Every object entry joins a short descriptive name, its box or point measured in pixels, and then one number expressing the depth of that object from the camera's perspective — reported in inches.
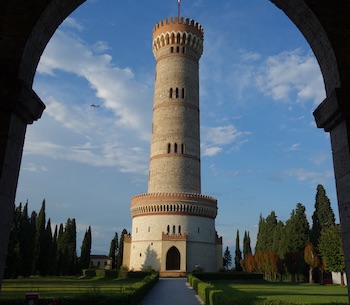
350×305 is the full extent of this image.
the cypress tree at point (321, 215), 1815.9
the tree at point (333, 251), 1327.3
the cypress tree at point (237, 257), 2408.7
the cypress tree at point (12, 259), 1422.2
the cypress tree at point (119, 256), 2232.2
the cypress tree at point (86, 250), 2101.3
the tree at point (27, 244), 1501.0
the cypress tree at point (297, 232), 1708.9
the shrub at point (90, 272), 1614.9
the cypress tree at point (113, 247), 2474.2
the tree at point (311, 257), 1455.5
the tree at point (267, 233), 2098.9
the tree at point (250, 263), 1881.9
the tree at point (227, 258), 2778.1
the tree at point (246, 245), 2352.0
